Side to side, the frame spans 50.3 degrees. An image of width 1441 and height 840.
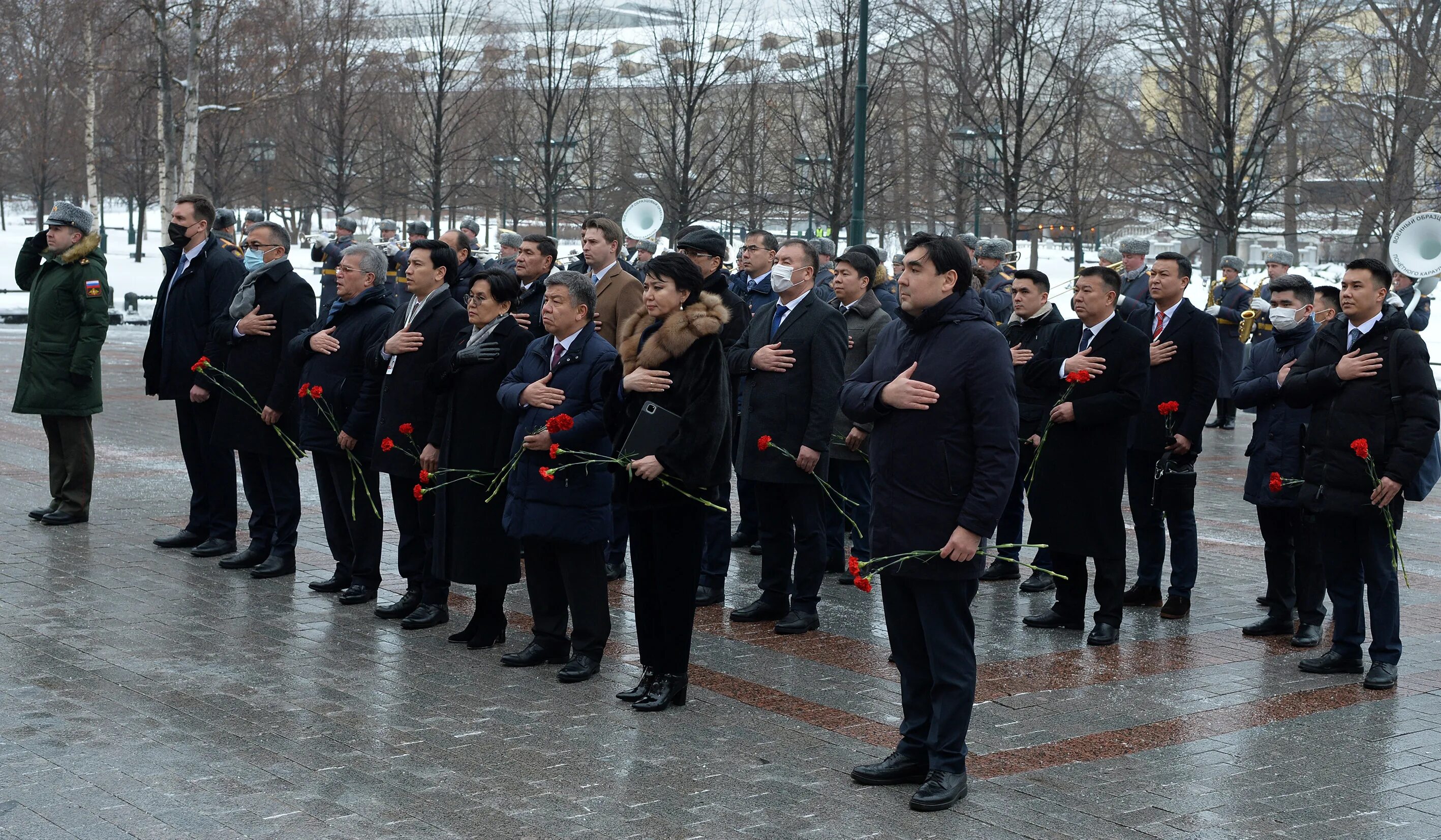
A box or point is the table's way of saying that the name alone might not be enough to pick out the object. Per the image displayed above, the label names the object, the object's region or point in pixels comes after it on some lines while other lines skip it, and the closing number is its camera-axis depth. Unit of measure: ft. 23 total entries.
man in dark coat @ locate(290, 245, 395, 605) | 27.76
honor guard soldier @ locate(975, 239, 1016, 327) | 42.83
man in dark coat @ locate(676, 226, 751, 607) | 26.68
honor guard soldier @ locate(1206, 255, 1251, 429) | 56.70
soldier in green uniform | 34.88
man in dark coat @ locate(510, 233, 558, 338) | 29.53
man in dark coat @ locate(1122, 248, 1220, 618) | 28.09
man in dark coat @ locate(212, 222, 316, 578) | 30.40
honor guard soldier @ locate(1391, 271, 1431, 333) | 46.62
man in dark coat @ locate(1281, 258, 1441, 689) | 23.03
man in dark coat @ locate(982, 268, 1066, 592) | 28.73
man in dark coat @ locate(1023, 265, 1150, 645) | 25.98
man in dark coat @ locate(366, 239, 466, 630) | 26.00
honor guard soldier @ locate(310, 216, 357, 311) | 55.11
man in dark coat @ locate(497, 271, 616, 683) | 22.58
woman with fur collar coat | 21.04
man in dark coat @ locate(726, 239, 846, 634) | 26.32
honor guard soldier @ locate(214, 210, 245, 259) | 35.78
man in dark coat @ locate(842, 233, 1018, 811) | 17.66
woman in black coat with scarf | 24.35
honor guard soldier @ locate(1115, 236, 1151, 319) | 48.24
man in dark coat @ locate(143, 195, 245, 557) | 32.22
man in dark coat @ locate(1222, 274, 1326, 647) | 26.35
